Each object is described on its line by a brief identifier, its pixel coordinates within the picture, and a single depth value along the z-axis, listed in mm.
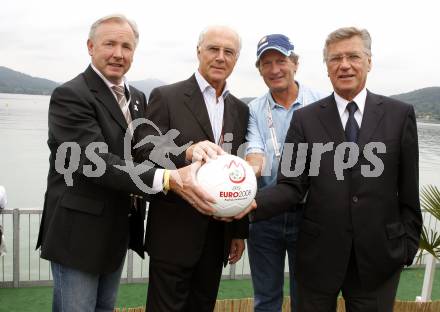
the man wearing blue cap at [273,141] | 2709
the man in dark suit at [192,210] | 2367
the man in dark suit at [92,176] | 2189
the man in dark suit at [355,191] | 2223
